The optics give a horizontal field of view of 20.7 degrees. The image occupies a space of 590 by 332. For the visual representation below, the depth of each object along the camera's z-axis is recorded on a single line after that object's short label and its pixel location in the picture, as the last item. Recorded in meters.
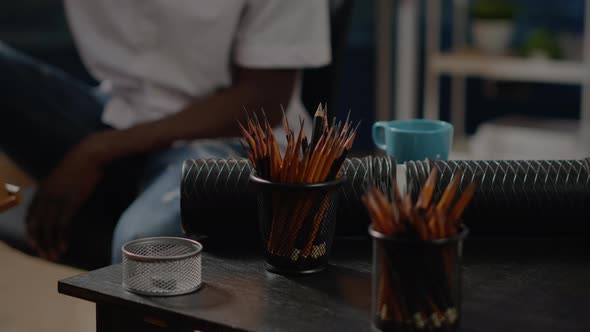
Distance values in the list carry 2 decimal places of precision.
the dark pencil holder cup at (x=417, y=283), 1.45
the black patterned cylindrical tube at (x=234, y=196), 1.71
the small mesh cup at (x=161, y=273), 1.57
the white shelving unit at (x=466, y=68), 4.40
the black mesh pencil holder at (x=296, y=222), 1.61
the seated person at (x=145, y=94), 2.37
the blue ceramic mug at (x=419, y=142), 1.85
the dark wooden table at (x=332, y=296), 1.51
